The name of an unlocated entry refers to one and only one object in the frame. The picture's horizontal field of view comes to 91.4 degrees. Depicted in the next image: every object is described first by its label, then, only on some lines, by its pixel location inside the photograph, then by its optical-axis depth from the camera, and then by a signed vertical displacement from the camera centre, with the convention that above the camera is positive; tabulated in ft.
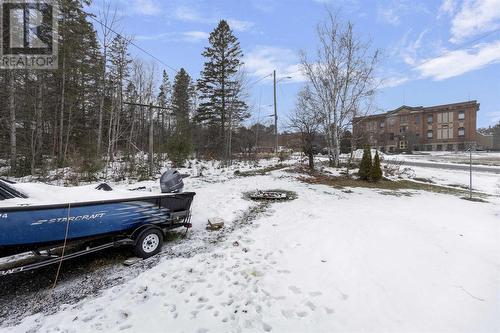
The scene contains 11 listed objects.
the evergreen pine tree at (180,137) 50.47 +4.67
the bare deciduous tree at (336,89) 56.08 +16.59
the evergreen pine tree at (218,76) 83.15 +28.67
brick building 161.07 +23.03
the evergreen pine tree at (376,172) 39.65 -2.06
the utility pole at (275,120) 71.48 +11.48
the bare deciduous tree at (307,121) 53.47 +9.10
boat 9.45 -2.56
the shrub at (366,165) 40.35 -0.94
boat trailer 11.38 -4.39
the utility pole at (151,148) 37.86 +1.71
